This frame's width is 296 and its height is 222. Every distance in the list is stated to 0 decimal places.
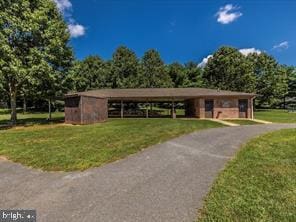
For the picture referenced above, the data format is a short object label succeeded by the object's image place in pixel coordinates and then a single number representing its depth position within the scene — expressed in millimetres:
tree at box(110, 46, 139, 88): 29985
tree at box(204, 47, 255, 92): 28276
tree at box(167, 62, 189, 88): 33213
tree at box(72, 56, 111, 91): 29774
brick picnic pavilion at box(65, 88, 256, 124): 15618
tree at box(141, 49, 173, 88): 31272
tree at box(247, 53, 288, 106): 27837
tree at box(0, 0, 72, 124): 10435
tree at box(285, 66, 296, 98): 34353
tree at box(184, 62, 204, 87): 33365
